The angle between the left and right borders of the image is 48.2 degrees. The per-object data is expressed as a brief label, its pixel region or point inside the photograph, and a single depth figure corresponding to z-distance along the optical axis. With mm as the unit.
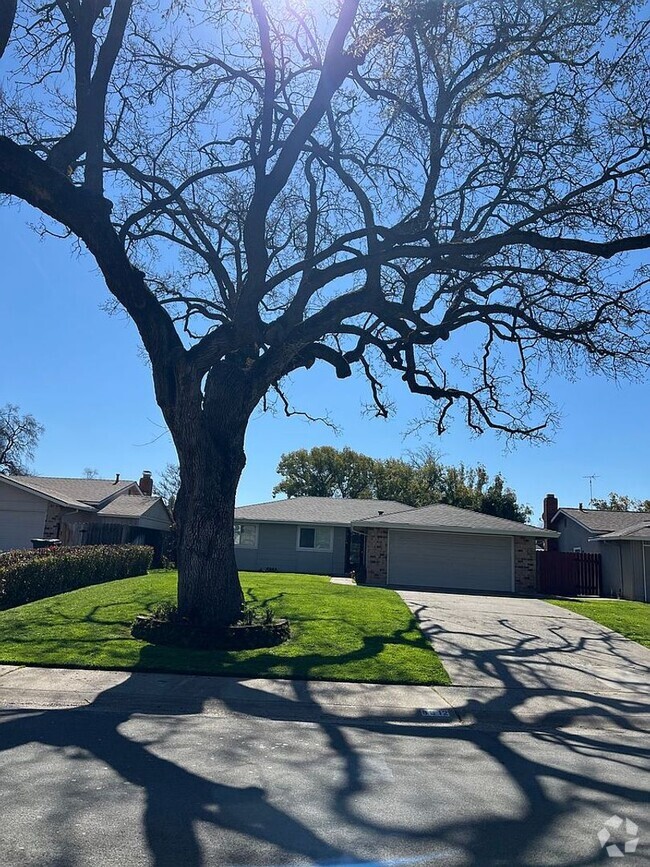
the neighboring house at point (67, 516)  28134
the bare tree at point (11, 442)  57656
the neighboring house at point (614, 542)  25875
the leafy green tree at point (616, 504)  62647
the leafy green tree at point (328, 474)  62969
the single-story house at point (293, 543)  30484
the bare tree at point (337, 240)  11672
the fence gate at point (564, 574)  27359
